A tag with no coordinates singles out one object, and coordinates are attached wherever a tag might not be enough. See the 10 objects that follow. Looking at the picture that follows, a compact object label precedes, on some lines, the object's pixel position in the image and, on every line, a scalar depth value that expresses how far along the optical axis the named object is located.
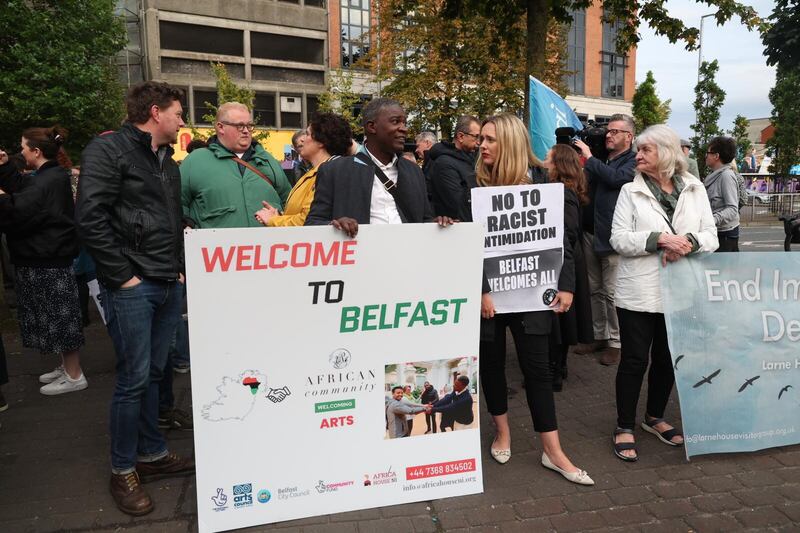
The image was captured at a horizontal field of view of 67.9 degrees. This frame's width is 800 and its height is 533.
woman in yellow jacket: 3.91
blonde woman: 3.46
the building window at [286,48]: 36.88
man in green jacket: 4.16
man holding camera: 5.11
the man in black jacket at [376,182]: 3.17
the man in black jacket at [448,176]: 4.52
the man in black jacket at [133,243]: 2.93
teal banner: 3.64
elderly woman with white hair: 3.69
